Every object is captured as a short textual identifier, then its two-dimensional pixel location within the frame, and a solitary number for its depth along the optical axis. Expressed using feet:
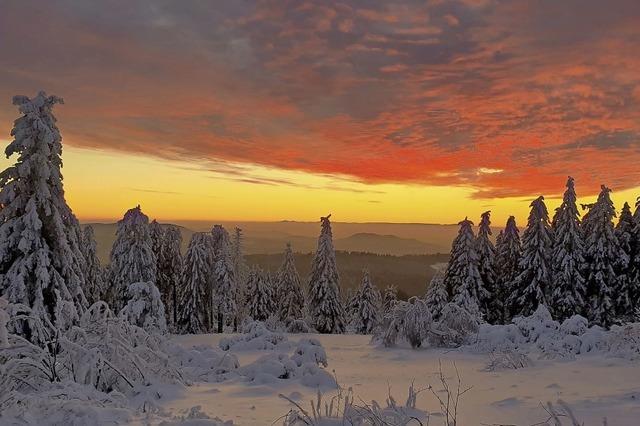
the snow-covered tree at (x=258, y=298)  175.22
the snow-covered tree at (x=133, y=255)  108.06
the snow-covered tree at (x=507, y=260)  123.07
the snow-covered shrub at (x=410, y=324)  60.08
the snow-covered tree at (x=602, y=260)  110.73
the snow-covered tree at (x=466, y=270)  115.96
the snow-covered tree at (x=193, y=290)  143.54
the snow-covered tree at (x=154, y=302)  65.42
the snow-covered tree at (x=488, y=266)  122.52
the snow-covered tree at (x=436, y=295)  102.17
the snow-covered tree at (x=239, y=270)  191.72
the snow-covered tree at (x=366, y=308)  171.42
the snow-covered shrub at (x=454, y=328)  57.82
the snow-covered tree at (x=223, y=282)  156.15
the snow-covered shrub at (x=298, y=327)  122.93
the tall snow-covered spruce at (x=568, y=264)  110.52
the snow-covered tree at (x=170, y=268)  138.72
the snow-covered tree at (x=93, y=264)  120.98
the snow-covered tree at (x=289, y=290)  165.37
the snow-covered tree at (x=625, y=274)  111.04
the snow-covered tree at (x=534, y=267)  113.09
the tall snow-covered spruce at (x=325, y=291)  145.38
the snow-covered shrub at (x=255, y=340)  62.90
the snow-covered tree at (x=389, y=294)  185.68
